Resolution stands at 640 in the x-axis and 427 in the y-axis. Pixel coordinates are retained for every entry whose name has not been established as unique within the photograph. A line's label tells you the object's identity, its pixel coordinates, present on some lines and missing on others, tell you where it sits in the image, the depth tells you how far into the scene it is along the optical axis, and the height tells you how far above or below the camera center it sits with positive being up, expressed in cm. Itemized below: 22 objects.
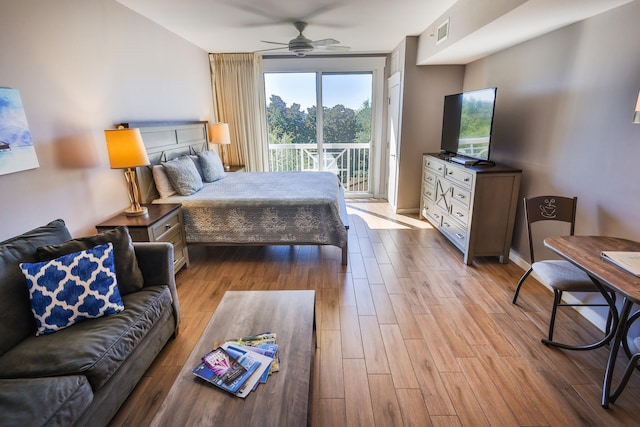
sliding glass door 568 +8
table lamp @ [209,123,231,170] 507 -5
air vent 338 +97
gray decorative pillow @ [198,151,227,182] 429 -48
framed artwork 190 -1
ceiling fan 374 +95
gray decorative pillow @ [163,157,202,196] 347 -49
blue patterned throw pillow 162 -78
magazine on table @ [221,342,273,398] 129 -98
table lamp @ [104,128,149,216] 262 -14
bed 329 -86
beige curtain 534 +42
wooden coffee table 118 -100
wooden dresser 314 -82
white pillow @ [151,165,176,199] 338 -50
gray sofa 129 -97
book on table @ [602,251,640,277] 162 -71
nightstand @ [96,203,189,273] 264 -79
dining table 155 -73
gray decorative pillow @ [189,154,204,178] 427 -42
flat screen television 326 +1
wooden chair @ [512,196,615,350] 205 -96
